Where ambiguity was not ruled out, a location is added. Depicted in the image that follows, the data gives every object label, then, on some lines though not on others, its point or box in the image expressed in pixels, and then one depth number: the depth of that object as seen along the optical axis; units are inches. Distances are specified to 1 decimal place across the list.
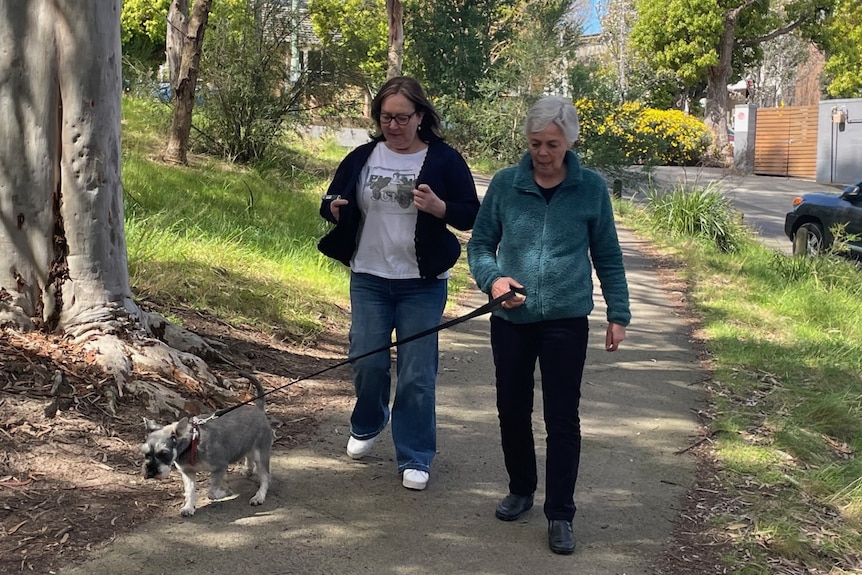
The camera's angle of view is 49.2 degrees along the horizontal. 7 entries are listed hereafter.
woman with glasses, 175.0
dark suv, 533.6
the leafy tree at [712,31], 1492.4
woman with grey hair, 154.6
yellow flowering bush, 792.3
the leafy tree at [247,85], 616.1
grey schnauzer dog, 152.2
